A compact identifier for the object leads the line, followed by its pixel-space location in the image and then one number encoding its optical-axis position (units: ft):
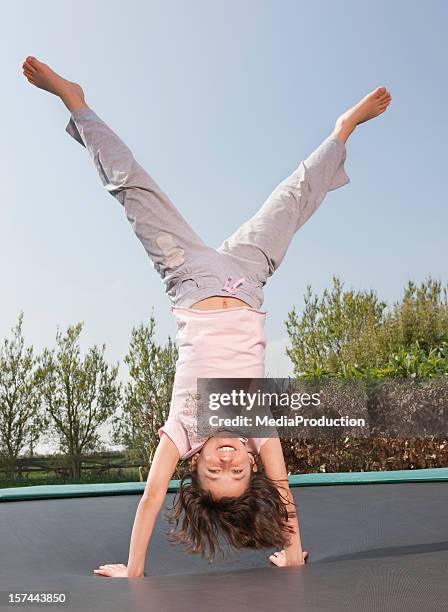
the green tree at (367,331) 20.57
